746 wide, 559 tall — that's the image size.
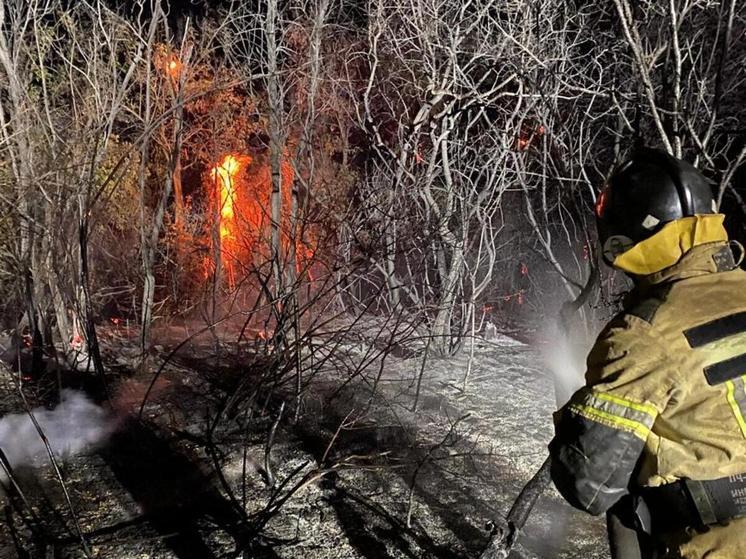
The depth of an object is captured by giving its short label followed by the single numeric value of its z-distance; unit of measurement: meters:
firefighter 1.54
